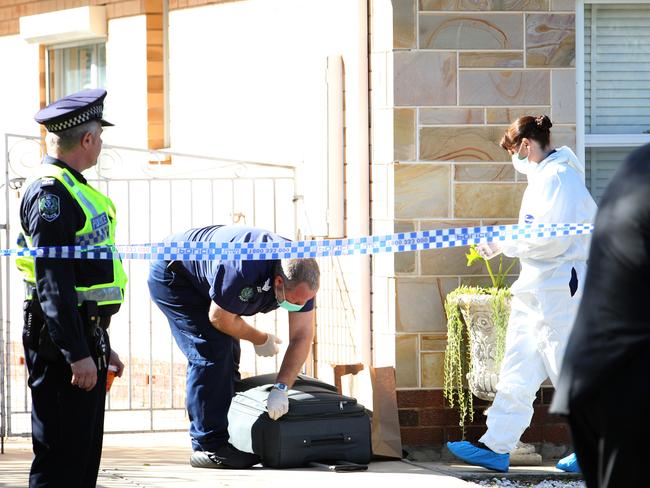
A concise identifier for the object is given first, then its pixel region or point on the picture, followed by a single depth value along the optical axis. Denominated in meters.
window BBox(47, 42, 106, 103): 23.20
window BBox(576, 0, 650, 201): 14.95
